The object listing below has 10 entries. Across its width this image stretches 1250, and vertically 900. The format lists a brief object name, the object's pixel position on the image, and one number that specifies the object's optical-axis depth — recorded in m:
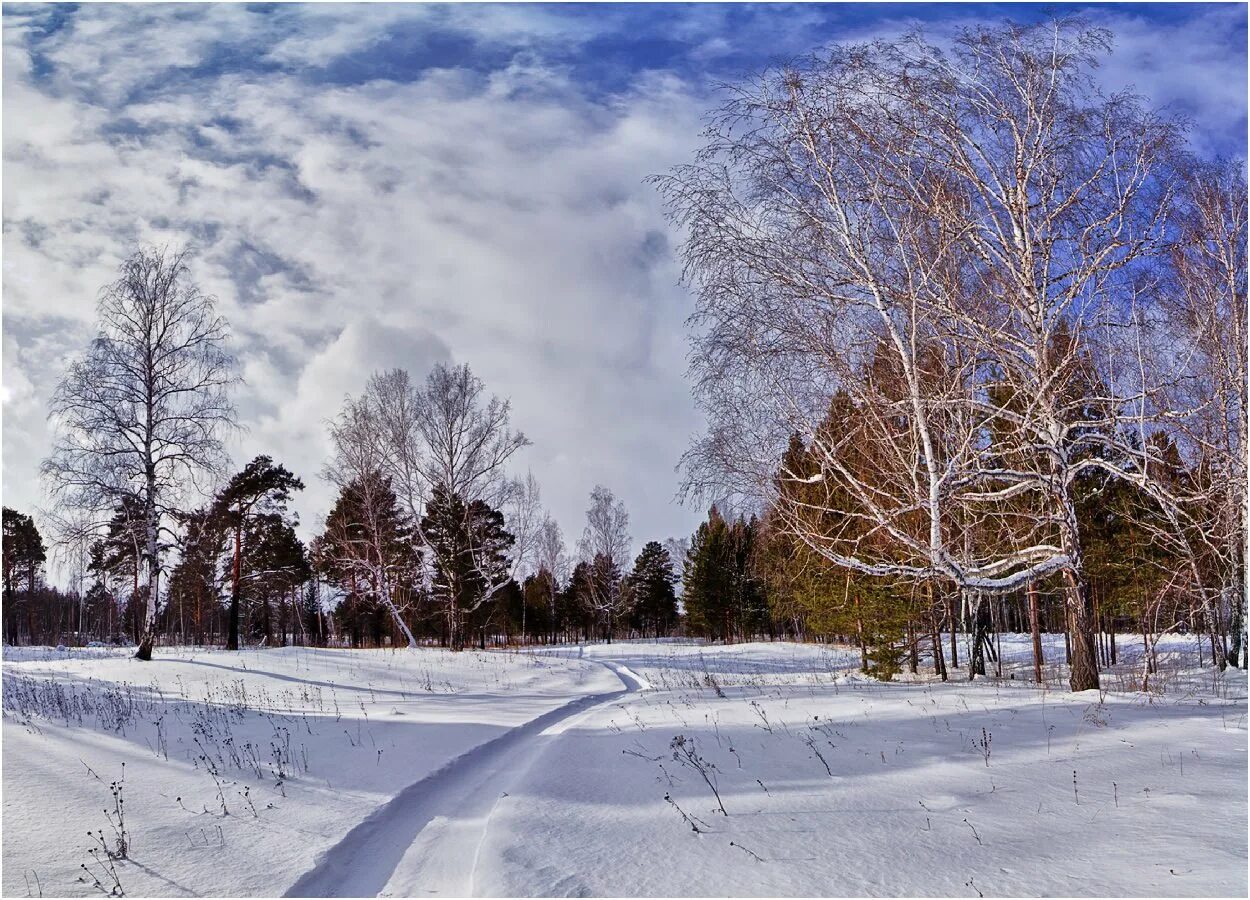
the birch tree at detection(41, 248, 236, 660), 19.08
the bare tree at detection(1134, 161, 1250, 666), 10.98
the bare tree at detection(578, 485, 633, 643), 57.78
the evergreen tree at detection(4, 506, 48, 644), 40.25
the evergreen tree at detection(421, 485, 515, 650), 28.22
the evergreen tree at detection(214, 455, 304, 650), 32.31
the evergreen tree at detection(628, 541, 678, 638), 60.52
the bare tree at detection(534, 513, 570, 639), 59.47
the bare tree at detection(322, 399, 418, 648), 29.19
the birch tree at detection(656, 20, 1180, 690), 10.13
